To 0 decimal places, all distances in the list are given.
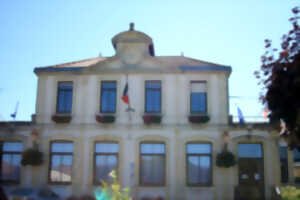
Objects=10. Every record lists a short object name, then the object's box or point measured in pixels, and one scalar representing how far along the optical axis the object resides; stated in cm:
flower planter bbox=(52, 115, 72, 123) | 1806
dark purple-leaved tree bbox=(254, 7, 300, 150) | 925
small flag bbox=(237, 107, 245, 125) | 1747
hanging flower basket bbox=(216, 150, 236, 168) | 1684
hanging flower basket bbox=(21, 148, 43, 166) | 1755
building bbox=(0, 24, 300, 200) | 1737
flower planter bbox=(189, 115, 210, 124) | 1752
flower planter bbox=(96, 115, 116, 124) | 1780
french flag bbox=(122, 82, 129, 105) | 1745
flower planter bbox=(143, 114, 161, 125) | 1762
